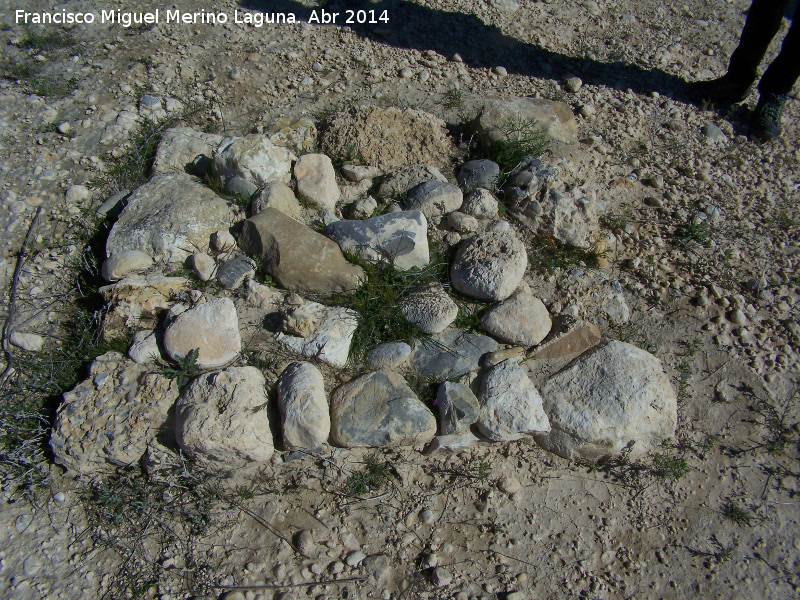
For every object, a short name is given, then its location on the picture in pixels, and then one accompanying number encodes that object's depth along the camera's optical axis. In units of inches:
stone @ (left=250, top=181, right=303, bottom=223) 135.9
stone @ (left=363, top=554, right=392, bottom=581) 104.7
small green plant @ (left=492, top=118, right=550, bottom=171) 151.1
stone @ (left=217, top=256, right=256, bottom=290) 127.2
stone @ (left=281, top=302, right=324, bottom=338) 118.0
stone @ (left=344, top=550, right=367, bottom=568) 105.2
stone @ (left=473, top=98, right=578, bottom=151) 156.0
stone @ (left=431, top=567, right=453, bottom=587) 103.7
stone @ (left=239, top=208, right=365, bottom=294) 125.4
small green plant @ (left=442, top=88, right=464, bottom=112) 170.7
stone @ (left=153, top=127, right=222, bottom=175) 151.1
